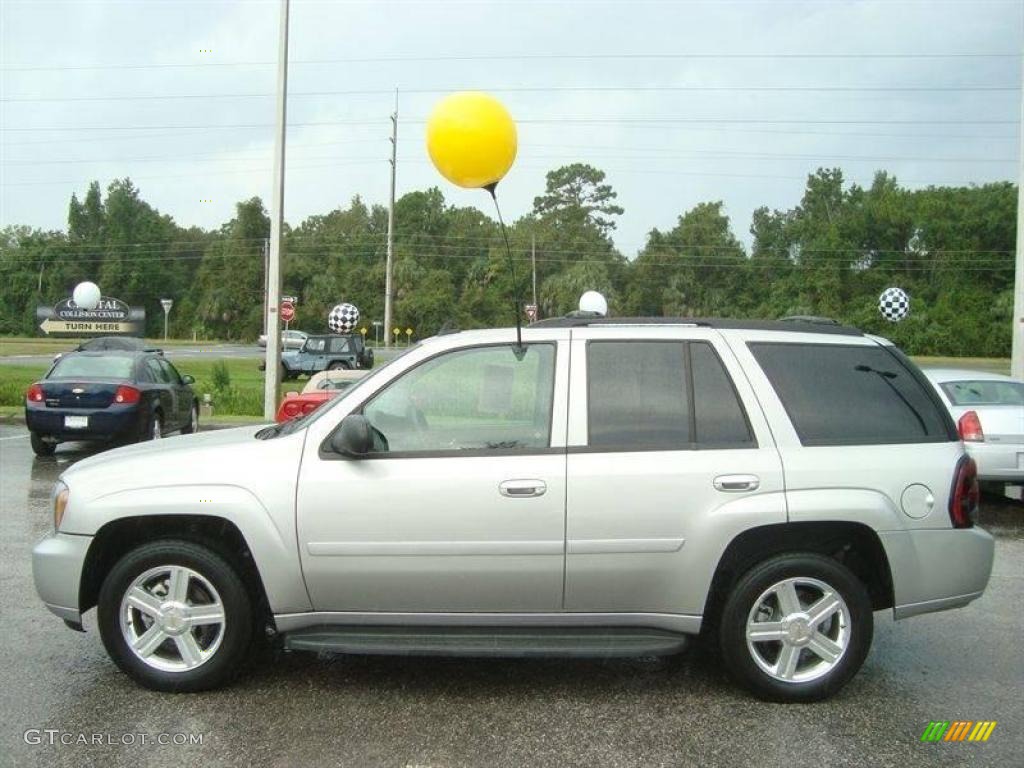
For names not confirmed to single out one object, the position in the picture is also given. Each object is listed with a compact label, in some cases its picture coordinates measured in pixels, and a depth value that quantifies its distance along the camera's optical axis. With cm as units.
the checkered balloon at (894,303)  4212
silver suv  408
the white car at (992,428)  930
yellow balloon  658
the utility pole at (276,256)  1862
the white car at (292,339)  4458
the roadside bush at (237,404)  2038
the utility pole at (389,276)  3621
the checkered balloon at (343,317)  4112
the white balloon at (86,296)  3275
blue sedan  1239
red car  1124
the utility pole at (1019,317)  1505
